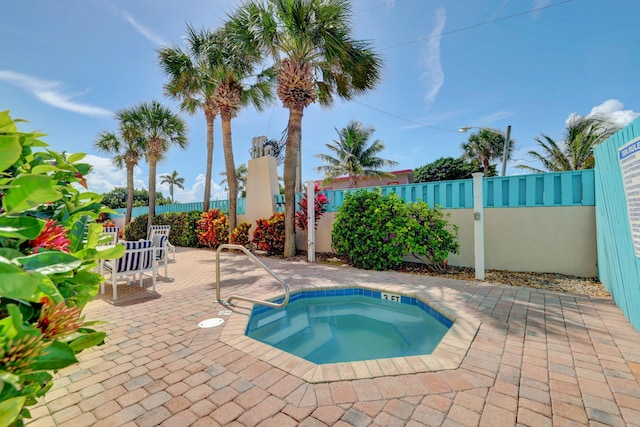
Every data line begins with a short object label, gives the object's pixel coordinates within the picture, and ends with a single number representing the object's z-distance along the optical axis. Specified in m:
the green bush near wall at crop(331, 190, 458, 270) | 6.37
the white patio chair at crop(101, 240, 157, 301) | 4.85
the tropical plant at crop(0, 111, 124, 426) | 0.66
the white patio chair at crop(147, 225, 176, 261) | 9.44
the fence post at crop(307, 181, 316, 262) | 8.45
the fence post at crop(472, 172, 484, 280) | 5.80
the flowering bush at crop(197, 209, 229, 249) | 11.77
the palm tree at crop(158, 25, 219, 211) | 11.32
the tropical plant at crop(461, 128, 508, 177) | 24.08
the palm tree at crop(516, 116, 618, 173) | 18.36
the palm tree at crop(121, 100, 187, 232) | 15.60
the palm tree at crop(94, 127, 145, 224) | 17.67
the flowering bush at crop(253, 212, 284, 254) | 9.54
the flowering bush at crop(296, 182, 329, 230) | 8.91
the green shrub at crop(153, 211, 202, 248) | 13.27
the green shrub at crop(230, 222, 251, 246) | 10.73
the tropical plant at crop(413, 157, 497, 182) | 26.42
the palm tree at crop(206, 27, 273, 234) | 10.38
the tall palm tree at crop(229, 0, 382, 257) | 7.72
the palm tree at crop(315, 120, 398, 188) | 22.28
